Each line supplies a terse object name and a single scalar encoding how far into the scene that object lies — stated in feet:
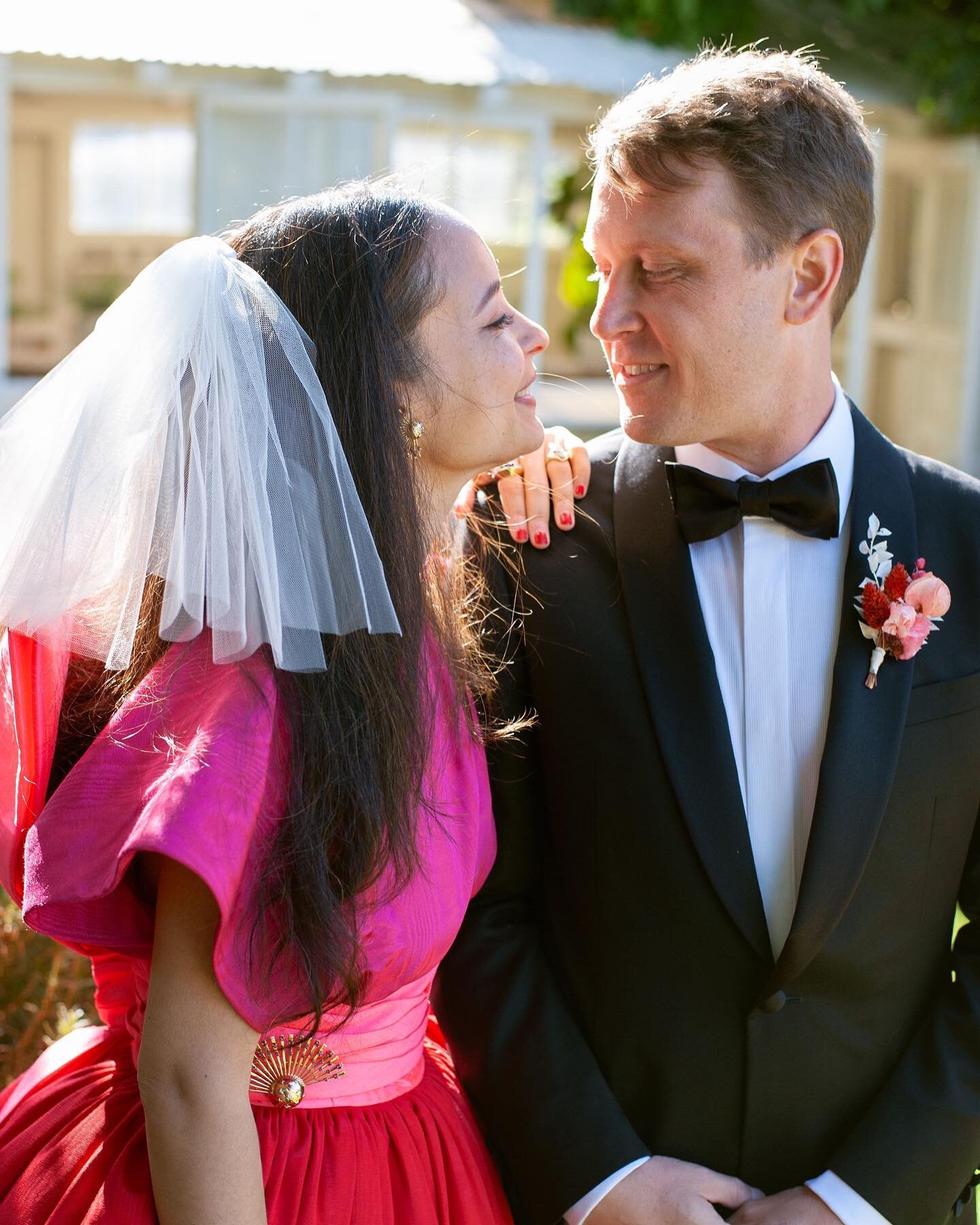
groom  5.99
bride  4.89
